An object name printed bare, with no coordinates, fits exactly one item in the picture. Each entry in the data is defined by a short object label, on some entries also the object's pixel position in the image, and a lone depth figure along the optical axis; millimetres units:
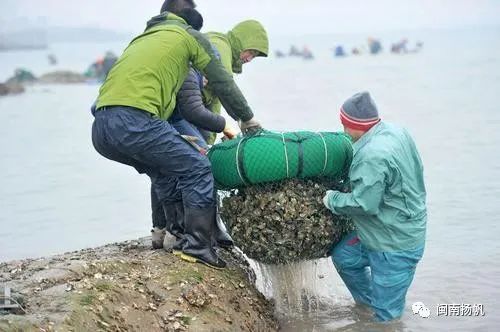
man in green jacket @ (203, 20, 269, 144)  13227
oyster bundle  11629
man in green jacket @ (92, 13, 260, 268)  11050
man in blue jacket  11235
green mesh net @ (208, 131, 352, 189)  11586
